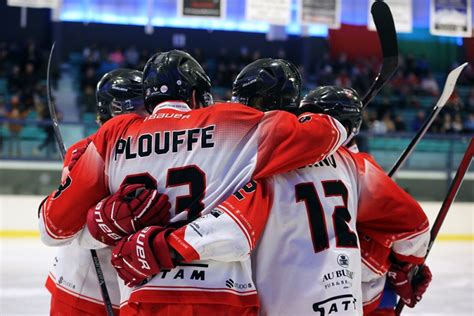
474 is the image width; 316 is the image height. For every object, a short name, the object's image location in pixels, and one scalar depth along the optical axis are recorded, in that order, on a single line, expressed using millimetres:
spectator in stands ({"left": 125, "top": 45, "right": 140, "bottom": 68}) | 13672
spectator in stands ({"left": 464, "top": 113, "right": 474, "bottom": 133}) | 11798
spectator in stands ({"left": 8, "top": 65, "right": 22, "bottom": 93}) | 11616
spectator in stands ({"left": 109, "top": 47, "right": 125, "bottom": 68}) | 13474
